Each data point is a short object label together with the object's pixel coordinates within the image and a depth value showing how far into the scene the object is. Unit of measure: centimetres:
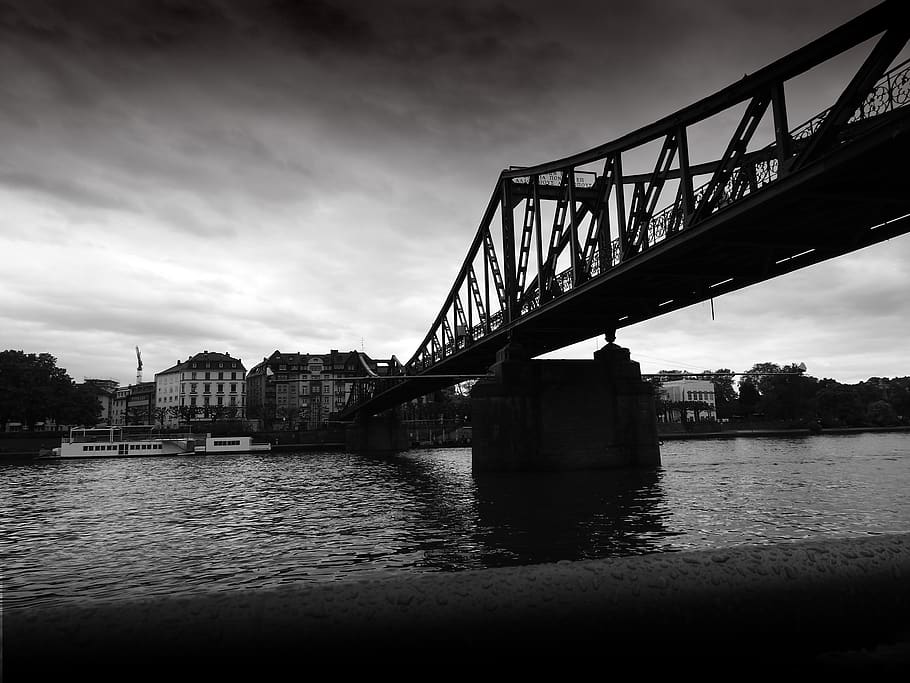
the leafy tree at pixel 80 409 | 9569
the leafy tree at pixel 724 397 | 18125
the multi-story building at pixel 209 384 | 15512
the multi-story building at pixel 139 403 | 17514
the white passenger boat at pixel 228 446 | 9425
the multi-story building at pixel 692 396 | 16614
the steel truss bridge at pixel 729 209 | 1681
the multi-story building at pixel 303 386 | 15138
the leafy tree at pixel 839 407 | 14775
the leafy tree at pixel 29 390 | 8988
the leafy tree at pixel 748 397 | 17224
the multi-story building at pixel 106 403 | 18738
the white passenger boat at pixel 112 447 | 8150
